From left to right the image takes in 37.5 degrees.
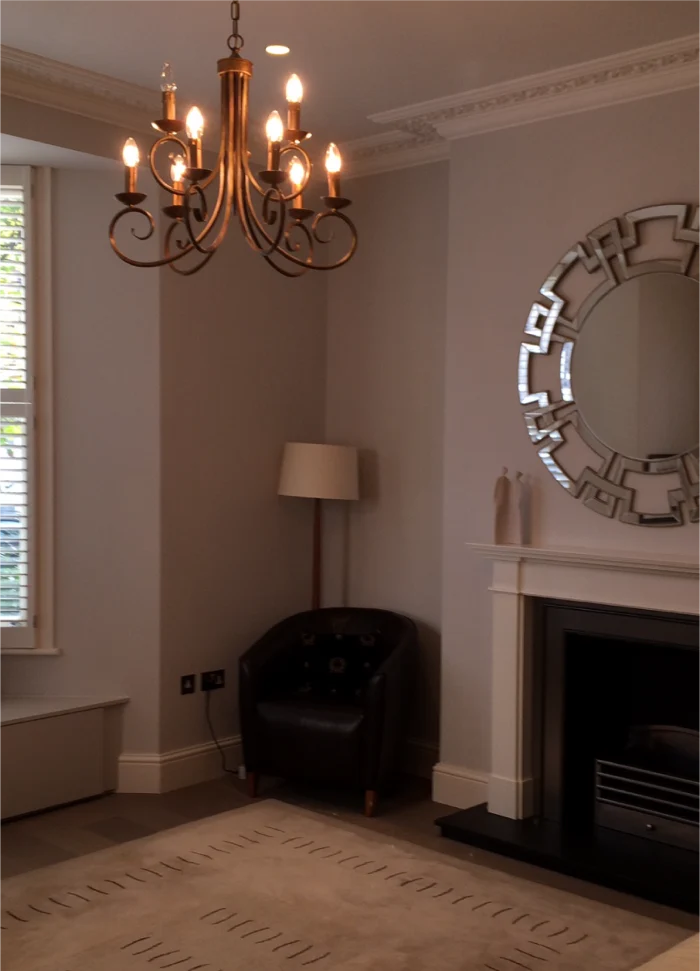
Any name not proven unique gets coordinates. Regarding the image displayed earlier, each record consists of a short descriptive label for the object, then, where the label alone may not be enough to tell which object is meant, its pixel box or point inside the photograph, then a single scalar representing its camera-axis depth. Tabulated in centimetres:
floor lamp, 480
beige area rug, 301
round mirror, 368
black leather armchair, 418
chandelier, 237
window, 444
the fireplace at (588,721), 373
